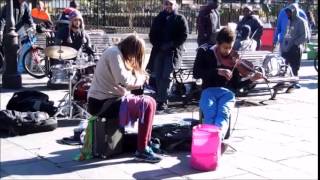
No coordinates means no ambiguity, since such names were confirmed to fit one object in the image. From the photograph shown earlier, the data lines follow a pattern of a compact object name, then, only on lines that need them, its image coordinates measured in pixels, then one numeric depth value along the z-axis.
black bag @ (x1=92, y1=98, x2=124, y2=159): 6.18
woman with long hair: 6.17
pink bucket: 5.92
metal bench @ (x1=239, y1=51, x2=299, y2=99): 10.94
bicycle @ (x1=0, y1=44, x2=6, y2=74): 12.34
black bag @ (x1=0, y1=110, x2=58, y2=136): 7.21
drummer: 10.44
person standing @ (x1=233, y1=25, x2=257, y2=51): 11.80
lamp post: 10.87
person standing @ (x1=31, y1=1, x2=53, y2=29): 14.67
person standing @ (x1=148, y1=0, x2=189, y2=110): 9.02
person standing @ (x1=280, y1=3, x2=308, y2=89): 11.92
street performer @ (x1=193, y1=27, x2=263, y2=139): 6.73
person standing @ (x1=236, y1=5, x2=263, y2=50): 13.04
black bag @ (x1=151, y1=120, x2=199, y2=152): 6.66
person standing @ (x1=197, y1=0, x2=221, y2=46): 11.86
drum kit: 8.08
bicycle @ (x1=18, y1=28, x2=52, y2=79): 11.97
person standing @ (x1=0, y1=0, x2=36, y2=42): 12.47
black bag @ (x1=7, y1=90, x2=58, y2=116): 7.90
